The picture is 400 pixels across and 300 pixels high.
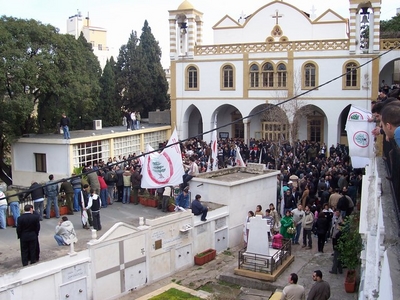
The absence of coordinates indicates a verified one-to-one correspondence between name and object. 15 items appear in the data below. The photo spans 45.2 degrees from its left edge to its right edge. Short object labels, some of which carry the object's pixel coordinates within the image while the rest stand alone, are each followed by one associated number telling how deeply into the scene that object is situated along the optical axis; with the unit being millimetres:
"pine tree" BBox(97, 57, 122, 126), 39531
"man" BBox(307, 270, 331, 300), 8930
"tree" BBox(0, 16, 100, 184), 23875
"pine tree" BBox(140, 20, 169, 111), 41344
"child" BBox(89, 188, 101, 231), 14008
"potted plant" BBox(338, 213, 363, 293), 11508
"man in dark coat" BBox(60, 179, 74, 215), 16156
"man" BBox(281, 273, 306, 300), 9094
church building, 30172
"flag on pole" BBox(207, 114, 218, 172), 20656
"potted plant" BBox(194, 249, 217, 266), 14953
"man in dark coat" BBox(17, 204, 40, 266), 10883
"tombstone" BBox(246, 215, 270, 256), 13227
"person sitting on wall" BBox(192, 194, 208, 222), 15070
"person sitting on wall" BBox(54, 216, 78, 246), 12331
